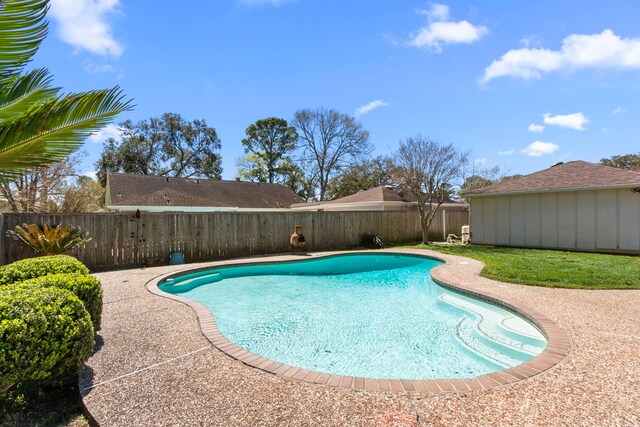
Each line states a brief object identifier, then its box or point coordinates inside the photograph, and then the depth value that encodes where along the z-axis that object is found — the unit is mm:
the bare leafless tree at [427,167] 17156
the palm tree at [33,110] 2137
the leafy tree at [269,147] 37688
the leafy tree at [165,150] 32469
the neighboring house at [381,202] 20281
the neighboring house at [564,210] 12242
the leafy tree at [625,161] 33106
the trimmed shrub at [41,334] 2422
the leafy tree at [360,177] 36844
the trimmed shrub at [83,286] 3497
